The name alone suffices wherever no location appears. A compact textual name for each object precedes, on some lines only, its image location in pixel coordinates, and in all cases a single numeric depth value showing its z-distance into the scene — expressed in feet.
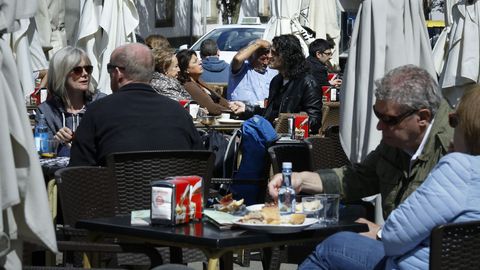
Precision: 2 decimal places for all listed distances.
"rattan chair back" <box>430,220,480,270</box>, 23.63
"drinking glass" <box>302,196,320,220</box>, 27.88
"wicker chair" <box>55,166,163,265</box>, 30.55
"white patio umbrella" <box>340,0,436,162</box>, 43.84
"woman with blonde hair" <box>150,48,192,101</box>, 60.65
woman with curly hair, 62.11
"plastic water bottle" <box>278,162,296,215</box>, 28.37
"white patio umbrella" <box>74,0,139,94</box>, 66.55
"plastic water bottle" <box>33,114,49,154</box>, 42.97
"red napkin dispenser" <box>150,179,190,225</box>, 26.75
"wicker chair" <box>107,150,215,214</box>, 32.03
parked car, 130.71
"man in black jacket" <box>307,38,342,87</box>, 85.94
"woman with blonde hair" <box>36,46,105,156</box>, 45.10
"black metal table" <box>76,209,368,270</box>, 25.07
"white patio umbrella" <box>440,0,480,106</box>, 63.38
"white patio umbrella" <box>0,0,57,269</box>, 21.70
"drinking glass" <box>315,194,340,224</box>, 27.71
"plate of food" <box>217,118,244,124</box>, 58.29
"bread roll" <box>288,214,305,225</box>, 26.55
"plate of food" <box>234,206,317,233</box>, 26.04
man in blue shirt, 76.00
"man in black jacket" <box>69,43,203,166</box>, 36.03
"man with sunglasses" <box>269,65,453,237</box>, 29.17
